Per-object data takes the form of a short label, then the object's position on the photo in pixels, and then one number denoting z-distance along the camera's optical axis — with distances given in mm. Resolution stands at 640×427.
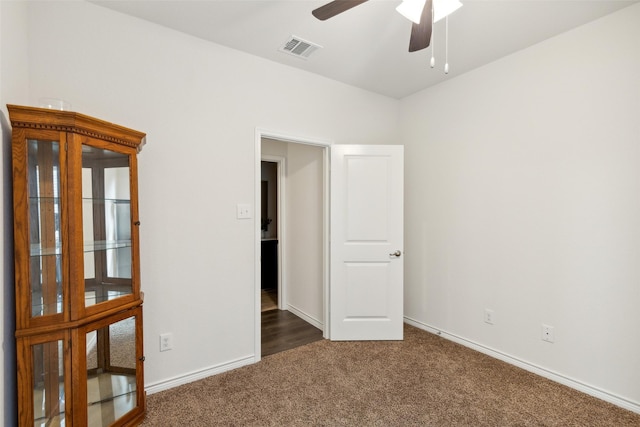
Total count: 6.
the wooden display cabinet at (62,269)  1412
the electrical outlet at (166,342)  2203
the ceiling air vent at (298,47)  2344
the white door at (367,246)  3041
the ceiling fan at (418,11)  1438
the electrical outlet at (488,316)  2713
